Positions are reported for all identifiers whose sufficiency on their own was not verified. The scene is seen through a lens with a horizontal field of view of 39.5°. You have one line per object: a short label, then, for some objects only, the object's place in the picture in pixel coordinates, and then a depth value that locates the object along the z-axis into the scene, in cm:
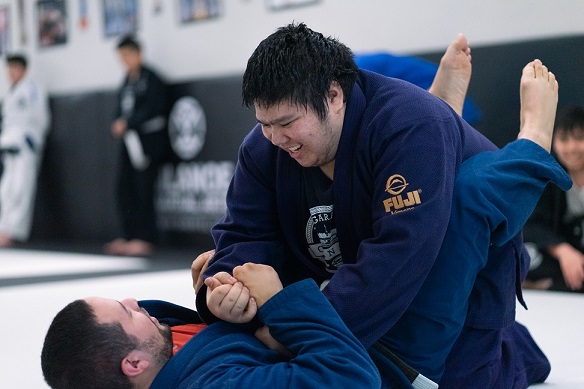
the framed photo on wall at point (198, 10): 677
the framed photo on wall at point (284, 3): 599
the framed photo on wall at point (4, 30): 909
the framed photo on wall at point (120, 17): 754
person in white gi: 782
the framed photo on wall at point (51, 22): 834
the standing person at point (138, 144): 669
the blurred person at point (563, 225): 396
